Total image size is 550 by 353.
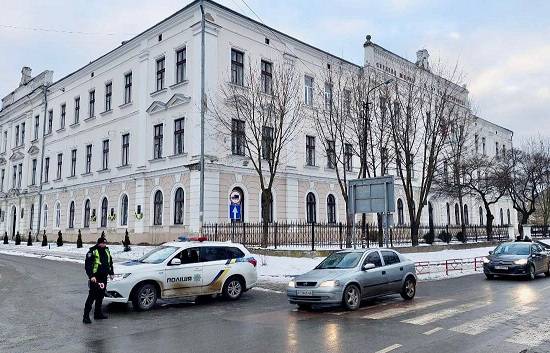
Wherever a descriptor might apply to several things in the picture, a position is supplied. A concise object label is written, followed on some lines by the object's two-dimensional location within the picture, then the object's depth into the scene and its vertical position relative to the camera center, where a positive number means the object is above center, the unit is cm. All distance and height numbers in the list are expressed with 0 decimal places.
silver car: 1120 -113
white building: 2912 +672
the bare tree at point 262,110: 2716 +738
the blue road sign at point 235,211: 2169 +105
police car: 1159 -99
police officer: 1045 -80
